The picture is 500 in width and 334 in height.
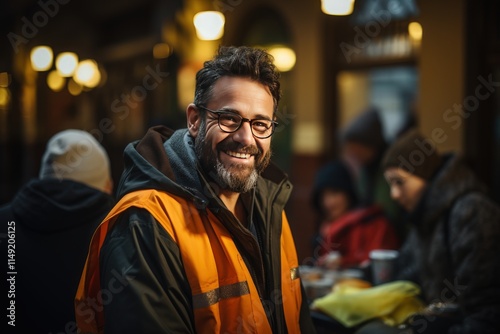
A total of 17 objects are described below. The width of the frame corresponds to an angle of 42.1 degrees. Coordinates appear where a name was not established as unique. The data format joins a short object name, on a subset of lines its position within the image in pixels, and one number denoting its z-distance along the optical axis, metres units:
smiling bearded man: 2.20
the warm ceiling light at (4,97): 14.15
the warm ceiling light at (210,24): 8.55
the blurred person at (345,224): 5.25
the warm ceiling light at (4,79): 13.83
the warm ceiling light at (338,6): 7.07
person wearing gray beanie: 3.10
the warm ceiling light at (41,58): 13.11
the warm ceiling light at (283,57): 8.38
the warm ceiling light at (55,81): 13.15
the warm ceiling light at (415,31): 6.47
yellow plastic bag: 3.77
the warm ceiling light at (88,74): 12.67
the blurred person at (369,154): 5.77
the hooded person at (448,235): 3.55
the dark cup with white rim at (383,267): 4.34
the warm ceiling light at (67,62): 12.70
